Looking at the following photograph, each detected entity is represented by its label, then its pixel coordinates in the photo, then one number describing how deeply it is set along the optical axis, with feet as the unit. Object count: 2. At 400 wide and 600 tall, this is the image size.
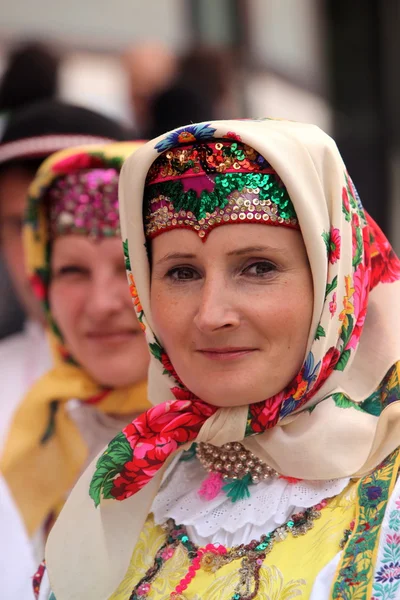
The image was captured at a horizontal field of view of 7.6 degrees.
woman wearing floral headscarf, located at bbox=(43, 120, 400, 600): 7.34
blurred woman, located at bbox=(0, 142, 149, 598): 8.52
